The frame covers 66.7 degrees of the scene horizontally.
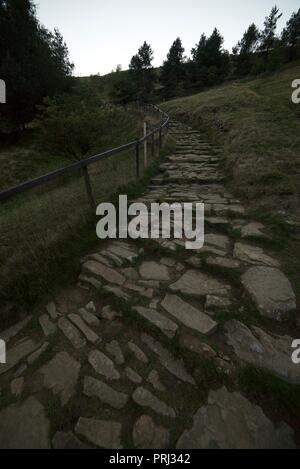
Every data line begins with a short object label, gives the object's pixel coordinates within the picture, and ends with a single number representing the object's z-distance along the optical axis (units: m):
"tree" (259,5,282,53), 56.41
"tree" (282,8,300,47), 49.09
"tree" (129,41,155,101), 52.05
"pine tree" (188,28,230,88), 46.34
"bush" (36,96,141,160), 11.46
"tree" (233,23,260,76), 51.03
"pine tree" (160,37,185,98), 48.47
